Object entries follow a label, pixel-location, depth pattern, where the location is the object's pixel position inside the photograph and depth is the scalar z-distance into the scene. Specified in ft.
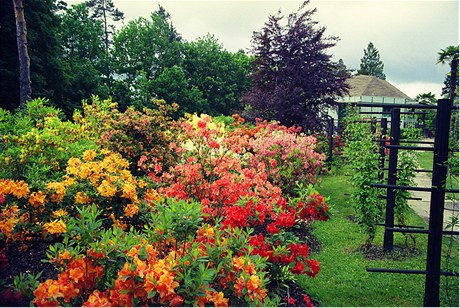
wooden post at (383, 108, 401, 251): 15.10
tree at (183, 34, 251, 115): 74.08
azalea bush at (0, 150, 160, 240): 9.71
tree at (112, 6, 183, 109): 66.18
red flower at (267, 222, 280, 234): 10.63
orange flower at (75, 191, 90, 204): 10.59
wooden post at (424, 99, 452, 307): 9.64
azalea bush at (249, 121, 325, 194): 21.81
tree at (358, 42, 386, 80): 131.34
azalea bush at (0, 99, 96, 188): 12.38
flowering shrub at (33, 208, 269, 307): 6.41
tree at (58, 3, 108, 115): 51.85
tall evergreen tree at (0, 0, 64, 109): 40.42
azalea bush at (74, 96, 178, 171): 18.07
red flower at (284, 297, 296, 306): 9.77
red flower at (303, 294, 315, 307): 9.84
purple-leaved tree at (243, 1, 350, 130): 40.50
